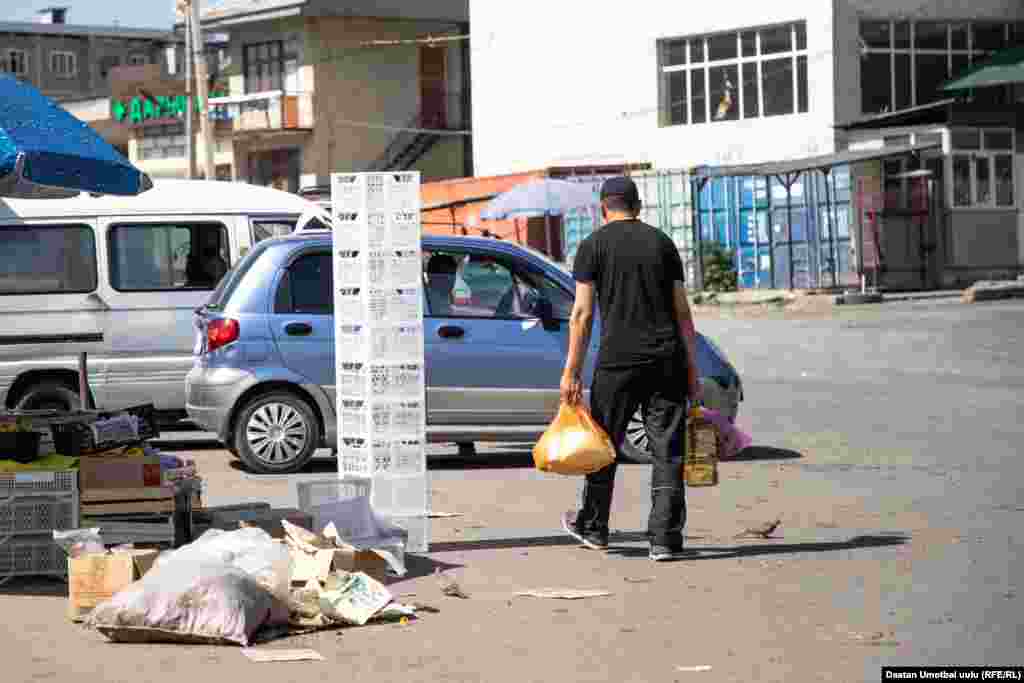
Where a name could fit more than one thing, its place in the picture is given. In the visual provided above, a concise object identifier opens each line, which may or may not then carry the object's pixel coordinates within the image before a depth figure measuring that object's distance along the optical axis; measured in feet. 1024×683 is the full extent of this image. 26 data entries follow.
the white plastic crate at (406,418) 43.73
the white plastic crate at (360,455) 43.56
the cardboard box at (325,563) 37.64
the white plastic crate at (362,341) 43.49
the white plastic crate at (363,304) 43.32
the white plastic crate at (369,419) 43.56
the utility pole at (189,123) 193.48
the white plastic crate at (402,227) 43.18
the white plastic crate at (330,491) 42.42
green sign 277.64
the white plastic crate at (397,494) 43.59
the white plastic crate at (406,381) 43.73
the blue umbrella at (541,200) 170.93
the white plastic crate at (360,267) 43.15
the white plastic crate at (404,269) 43.35
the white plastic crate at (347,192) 43.08
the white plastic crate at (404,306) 43.45
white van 68.90
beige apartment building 257.57
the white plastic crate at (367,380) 43.56
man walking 42.73
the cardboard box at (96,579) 36.37
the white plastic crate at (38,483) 39.74
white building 187.71
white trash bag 33.79
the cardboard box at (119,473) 41.15
